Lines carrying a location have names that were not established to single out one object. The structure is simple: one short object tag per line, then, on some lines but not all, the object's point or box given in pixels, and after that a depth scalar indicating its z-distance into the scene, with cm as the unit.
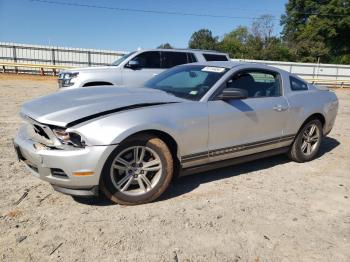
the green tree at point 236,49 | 4488
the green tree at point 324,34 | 4469
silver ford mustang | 326
